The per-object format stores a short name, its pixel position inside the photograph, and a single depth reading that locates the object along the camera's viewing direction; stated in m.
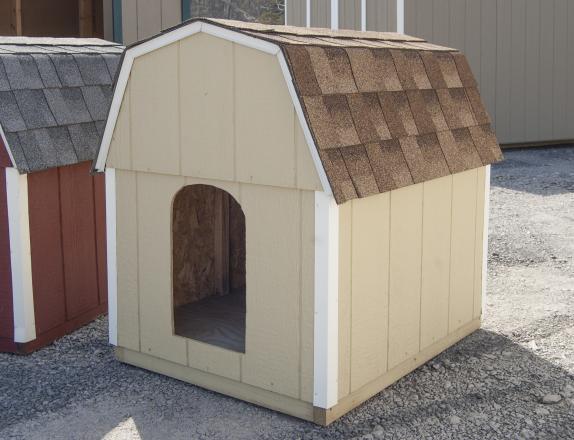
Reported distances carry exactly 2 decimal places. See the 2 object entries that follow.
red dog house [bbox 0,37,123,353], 4.78
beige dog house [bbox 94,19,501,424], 3.86
